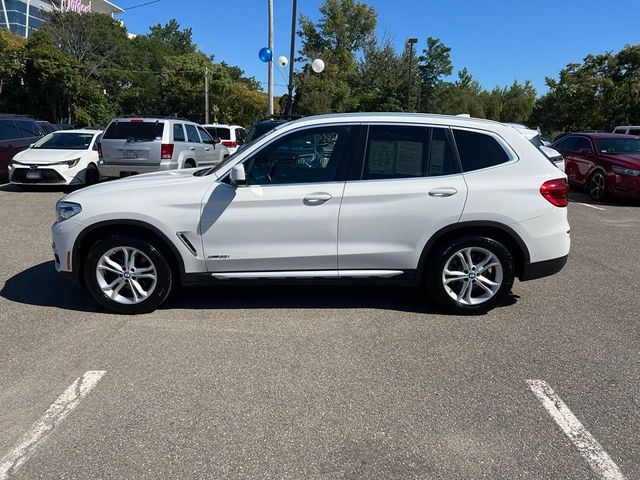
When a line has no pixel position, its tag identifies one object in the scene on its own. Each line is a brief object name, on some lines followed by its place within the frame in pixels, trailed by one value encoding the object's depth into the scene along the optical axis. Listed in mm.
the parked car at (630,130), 20312
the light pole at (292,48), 19547
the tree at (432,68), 59531
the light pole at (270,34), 20783
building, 65062
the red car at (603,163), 12094
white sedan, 12258
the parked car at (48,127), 18859
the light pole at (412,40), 34497
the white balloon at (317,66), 19697
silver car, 11891
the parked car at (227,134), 19250
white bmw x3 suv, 4625
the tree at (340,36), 59209
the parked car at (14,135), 13531
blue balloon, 18266
